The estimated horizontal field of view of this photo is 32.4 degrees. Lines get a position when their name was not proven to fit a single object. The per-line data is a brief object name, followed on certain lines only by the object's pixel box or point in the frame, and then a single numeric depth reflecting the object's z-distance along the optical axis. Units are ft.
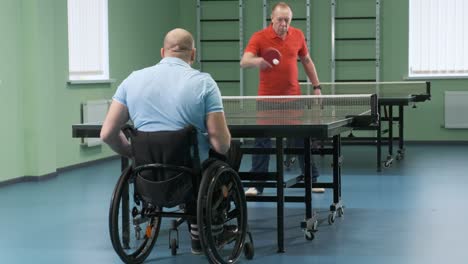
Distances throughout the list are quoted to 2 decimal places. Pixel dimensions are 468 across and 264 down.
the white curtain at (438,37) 34.55
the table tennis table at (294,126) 13.33
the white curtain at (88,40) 27.91
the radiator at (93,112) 27.99
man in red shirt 19.56
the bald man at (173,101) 12.00
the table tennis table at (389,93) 24.26
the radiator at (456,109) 34.86
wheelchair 11.91
